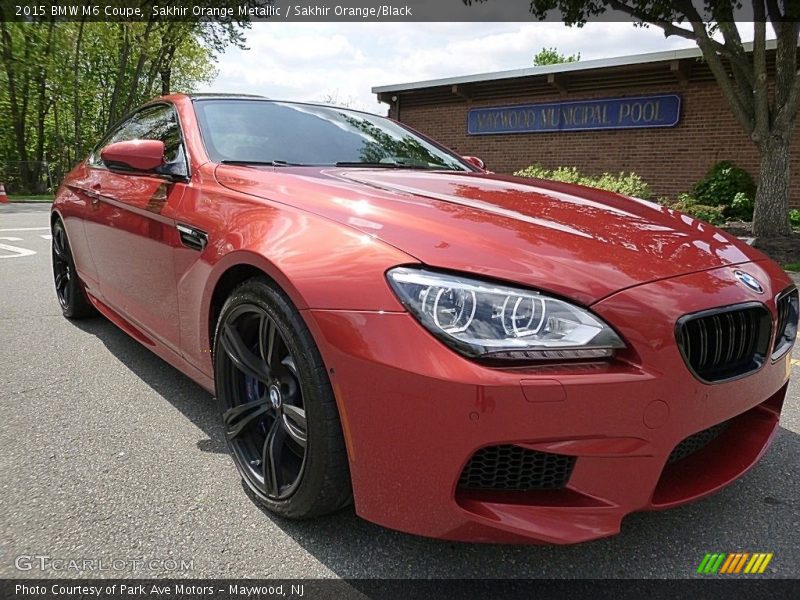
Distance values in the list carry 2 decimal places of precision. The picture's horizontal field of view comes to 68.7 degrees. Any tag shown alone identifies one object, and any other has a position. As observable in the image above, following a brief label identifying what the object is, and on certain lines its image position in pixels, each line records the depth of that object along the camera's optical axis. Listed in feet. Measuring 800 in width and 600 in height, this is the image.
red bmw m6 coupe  4.46
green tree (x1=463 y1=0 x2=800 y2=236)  23.76
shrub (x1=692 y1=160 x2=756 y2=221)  33.96
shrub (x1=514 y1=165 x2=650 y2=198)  34.31
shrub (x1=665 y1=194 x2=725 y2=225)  31.60
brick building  37.70
